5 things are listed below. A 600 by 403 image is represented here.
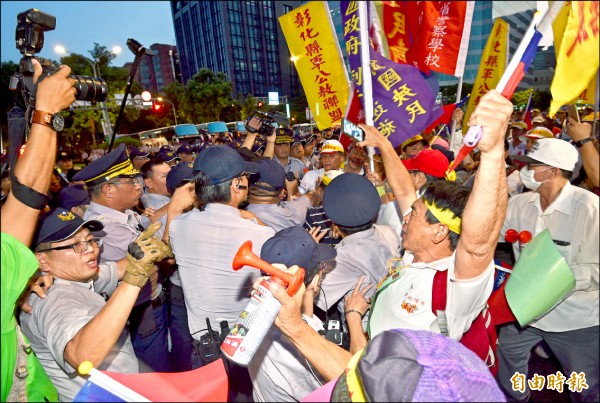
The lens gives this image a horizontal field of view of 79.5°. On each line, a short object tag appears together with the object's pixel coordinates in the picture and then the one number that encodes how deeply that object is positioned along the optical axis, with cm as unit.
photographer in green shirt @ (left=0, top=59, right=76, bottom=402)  137
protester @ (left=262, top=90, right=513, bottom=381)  129
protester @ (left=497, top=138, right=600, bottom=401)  220
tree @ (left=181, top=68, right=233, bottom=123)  4928
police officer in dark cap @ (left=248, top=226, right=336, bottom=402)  154
